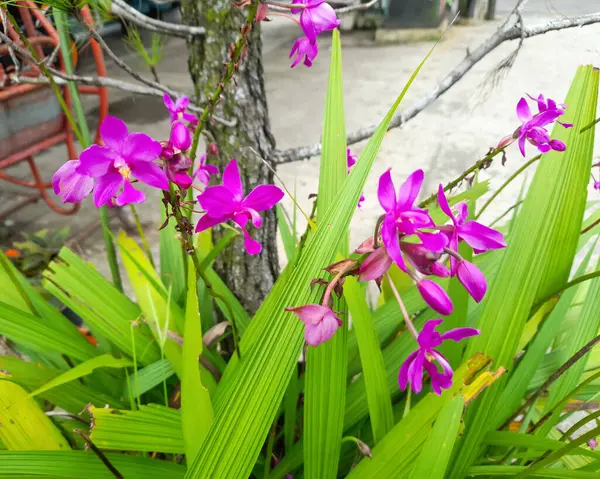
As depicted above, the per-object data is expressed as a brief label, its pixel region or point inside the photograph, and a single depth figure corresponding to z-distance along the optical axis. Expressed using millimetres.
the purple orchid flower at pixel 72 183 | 384
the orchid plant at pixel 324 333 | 377
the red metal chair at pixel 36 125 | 1528
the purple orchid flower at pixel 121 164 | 370
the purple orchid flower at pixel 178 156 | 402
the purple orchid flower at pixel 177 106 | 628
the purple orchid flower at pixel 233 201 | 411
